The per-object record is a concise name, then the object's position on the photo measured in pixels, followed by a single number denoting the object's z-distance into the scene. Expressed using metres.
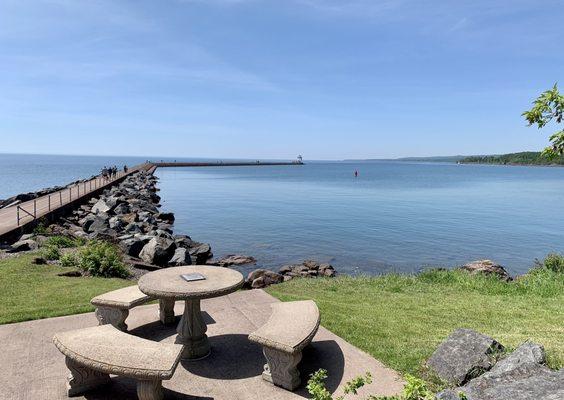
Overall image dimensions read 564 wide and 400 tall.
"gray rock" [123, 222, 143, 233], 20.44
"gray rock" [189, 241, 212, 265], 17.59
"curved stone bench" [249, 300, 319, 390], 5.29
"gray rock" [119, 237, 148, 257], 15.69
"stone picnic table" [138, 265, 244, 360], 5.81
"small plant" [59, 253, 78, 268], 11.66
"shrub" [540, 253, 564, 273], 14.14
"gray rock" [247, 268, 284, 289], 11.91
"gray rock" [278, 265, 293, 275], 15.91
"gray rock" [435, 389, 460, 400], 3.87
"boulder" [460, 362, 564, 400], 3.76
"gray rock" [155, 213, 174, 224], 29.02
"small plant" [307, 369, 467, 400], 2.96
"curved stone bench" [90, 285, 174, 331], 6.79
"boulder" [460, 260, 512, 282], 14.30
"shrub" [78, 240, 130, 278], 11.20
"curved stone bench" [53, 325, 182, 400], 4.52
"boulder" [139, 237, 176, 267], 15.12
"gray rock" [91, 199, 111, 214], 24.77
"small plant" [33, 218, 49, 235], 16.26
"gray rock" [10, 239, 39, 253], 13.14
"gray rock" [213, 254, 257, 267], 17.58
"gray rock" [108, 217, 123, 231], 20.42
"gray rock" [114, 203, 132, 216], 25.79
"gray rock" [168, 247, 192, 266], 15.26
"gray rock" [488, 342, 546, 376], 4.94
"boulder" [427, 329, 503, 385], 5.38
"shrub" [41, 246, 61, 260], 12.20
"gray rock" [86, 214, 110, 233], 18.88
